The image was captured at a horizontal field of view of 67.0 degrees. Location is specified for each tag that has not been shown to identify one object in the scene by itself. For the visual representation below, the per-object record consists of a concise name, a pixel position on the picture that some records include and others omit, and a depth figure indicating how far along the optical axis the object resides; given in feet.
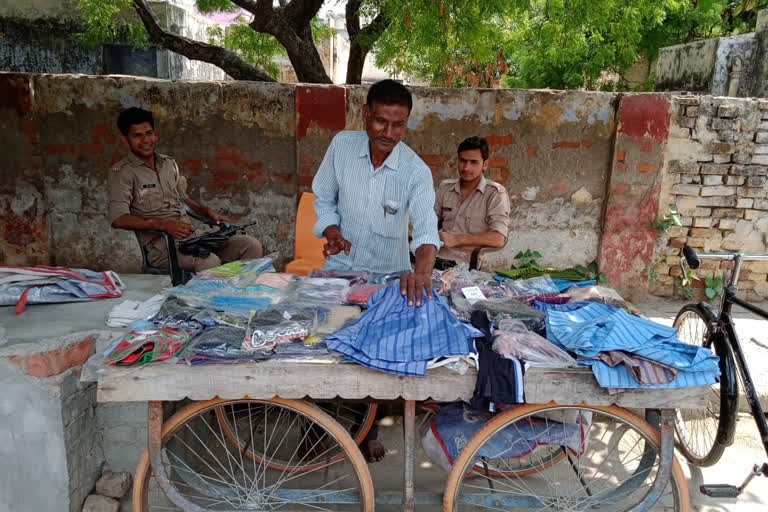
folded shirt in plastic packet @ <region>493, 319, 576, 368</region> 6.54
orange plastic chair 14.25
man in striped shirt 8.59
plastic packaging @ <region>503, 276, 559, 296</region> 8.49
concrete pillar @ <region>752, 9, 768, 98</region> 23.54
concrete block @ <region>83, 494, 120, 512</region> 8.15
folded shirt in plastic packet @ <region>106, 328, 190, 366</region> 6.43
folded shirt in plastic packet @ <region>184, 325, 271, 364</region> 6.47
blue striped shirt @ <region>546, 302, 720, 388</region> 6.30
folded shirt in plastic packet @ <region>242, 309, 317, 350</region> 6.59
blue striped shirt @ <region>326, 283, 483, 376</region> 6.47
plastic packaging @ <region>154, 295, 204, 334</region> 6.96
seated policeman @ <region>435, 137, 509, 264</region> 12.15
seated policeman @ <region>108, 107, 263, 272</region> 11.57
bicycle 8.39
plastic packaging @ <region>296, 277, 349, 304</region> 8.10
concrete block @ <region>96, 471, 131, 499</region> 8.43
